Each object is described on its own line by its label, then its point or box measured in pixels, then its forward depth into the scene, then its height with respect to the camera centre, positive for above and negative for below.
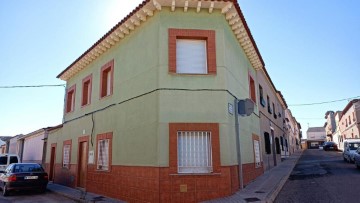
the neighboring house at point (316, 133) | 103.62 +5.61
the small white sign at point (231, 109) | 8.65 +1.31
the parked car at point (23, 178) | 11.56 -1.25
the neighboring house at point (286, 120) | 31.05 +4.96
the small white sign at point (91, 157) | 11.29 -0.32
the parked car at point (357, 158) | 14.21 -0.65
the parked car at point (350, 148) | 18.23 -0.13
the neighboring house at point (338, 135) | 48.49 +2.37
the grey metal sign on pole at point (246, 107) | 8.32 +1.32
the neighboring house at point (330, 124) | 67.09 +6.06
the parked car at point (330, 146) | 39.99 +0.07
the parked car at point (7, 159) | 16.38 -0.57
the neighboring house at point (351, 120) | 32.56 +3.75
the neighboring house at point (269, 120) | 15.09 +1.92
